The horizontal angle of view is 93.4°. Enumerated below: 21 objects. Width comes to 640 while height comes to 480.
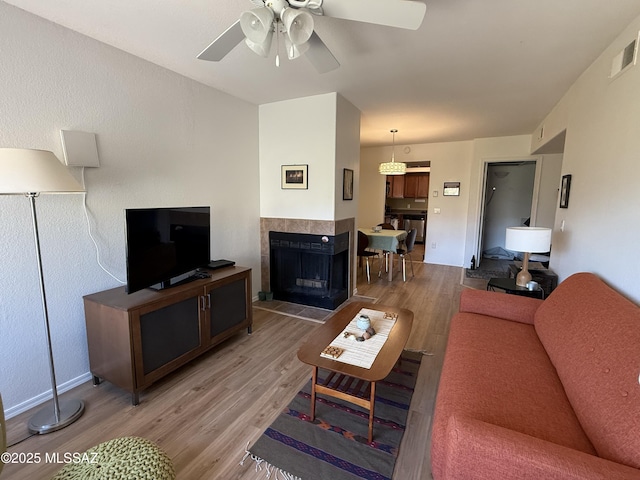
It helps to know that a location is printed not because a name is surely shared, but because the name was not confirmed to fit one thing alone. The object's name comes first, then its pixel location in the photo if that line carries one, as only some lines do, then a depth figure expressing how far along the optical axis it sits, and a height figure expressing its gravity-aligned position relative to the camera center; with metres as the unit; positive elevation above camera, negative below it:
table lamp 2.51 -0.31
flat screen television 1.96 -0.35
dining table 4.70 -0.63
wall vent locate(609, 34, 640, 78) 1.84 +0.94
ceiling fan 1.38 +0.86
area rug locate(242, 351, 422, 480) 1.50 -1.33
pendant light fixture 5.29 +0.57
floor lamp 1.45 +0.06
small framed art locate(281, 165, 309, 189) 3.59 +0.28
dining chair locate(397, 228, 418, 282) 4.97 -0.76
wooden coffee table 1.64 -0.91
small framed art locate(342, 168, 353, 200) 3.71 +0.20
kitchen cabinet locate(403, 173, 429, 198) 8.60 +0.46
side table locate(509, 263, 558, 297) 3.07 -0.77
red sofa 0.97 -0.83
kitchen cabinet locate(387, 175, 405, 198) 8.83 +0.43
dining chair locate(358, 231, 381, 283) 4.80 -0.71
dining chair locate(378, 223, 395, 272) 5.69 -1.03
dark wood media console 1.91 -0.92
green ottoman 1.16 -1.06
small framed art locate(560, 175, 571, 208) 2.98 +0.13
